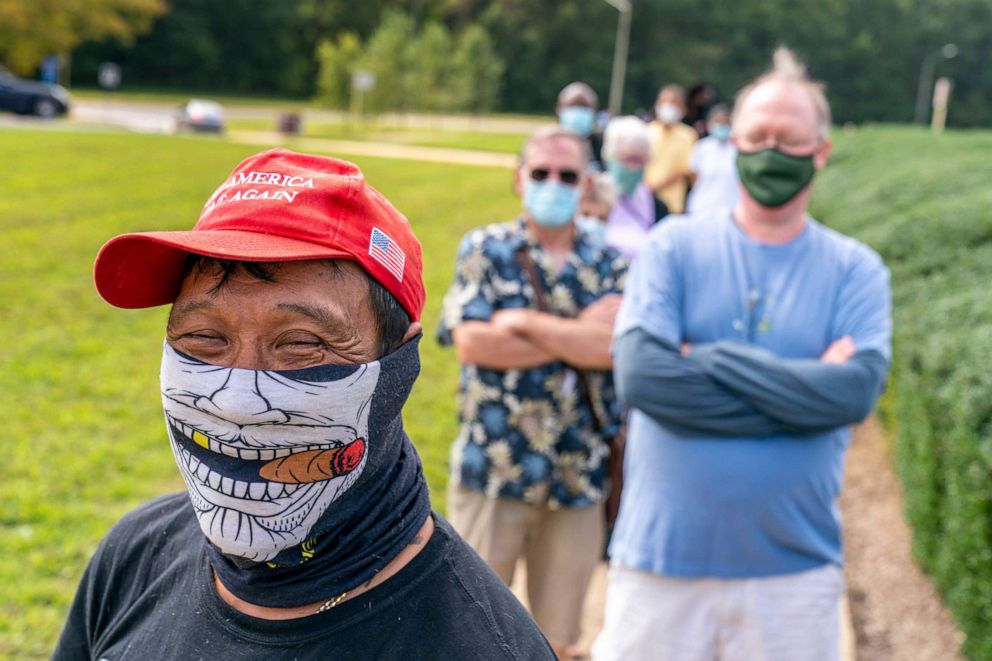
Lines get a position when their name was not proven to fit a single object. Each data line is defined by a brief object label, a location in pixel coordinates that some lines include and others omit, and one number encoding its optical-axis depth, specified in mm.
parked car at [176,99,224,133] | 30812
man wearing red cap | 1536
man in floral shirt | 3684
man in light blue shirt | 3068
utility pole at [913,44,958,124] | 81312
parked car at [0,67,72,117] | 31047
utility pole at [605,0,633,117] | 45100
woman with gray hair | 5801
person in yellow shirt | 9141
